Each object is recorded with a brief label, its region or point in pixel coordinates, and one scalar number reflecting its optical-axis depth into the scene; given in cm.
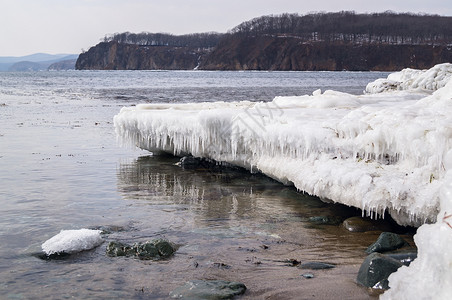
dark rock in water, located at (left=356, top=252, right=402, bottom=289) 512
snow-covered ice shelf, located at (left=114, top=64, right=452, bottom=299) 424
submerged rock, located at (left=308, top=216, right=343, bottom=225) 753
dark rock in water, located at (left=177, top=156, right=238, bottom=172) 1159
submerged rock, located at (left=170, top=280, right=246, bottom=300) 503
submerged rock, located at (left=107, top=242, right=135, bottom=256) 628
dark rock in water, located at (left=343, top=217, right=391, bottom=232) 714
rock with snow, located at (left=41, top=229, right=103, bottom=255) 632
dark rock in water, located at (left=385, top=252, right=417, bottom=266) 549
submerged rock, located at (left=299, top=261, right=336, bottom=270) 577
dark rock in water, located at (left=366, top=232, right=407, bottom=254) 618
